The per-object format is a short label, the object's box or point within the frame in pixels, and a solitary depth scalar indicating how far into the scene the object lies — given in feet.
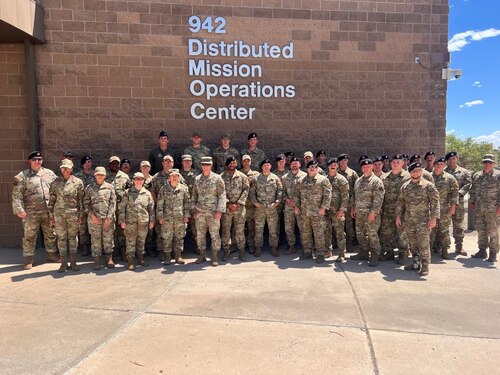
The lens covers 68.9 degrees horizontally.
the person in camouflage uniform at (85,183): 22.82
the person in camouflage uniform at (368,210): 20.57
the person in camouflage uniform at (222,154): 24.47
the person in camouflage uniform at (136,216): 20.43
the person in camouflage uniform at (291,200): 22.76
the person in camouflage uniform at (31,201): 20.47
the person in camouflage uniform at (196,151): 24.02
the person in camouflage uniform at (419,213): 19.01
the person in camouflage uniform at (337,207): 21.77
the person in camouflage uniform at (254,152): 24.63
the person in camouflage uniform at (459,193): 22.97
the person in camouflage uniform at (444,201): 21.62
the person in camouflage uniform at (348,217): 23.65
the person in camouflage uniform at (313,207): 21.31
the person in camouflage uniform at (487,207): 21.39
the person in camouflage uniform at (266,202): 22.71
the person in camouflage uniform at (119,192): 21.71
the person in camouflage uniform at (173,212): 20.98
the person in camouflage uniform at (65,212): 19.93
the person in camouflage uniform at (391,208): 21.68
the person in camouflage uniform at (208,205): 21.21
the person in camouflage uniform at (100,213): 20.03
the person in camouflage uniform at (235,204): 22.18
